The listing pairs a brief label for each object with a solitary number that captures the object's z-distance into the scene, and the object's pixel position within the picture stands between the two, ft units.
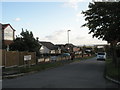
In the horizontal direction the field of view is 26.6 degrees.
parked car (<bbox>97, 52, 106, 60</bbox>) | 184.00
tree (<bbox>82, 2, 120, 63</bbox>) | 83.20
